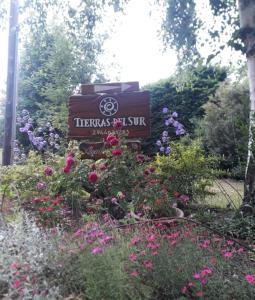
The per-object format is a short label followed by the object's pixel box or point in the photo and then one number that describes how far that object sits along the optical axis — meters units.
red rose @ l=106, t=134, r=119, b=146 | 4.84
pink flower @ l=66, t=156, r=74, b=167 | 4.46
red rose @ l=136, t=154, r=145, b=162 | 5.11
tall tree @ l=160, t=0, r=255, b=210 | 4.58
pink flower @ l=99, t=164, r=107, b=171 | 4.83
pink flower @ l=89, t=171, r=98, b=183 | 4.24
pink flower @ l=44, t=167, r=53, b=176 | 4.55
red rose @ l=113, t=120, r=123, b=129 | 5.23
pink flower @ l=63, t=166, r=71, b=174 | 4.45
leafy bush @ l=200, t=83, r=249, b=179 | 11.27
